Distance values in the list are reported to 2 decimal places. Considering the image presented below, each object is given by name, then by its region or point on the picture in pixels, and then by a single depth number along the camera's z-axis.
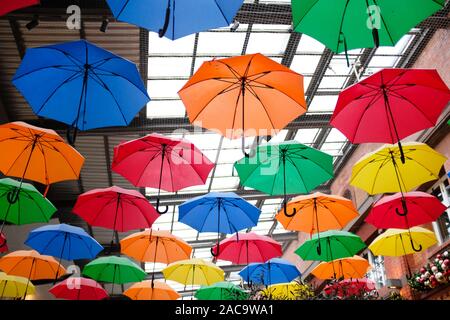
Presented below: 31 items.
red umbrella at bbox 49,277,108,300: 8.69
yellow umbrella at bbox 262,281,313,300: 6.27
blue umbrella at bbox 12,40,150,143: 4.50
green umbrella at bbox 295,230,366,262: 7.59
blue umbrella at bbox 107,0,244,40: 4.00
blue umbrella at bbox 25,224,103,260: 7.38
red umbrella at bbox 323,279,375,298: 7.21
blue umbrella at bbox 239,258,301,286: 8.57
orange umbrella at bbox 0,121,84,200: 5.43
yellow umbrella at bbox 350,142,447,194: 5.82
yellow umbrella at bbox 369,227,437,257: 7.15
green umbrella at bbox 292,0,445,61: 3.91
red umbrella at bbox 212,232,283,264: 7.61
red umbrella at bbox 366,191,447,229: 6.30
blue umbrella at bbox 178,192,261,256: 6.80
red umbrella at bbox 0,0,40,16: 3.24
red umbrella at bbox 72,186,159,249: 6.61
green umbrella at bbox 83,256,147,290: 8.63
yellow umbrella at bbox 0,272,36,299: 7.89
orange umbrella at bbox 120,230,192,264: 7.68
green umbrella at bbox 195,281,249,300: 8.83
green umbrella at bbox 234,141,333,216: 5.93
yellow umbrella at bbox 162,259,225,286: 8.69
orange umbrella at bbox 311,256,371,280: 8.56
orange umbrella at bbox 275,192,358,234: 6.79
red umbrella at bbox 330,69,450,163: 4.62
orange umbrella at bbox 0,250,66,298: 7.64
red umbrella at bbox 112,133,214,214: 5.82
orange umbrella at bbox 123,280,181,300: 8.97
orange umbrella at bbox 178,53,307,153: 4.55
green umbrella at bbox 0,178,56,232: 6.54
